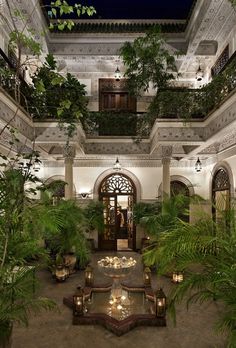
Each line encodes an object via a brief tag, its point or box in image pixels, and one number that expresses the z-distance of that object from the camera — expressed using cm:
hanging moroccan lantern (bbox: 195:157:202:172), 1030
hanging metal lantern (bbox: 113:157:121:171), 1031
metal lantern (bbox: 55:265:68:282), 657
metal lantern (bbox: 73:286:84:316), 461
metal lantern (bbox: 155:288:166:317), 454
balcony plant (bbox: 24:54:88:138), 699
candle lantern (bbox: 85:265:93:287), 606
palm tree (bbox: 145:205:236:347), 267
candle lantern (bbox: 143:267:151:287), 602
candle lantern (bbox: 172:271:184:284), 625
